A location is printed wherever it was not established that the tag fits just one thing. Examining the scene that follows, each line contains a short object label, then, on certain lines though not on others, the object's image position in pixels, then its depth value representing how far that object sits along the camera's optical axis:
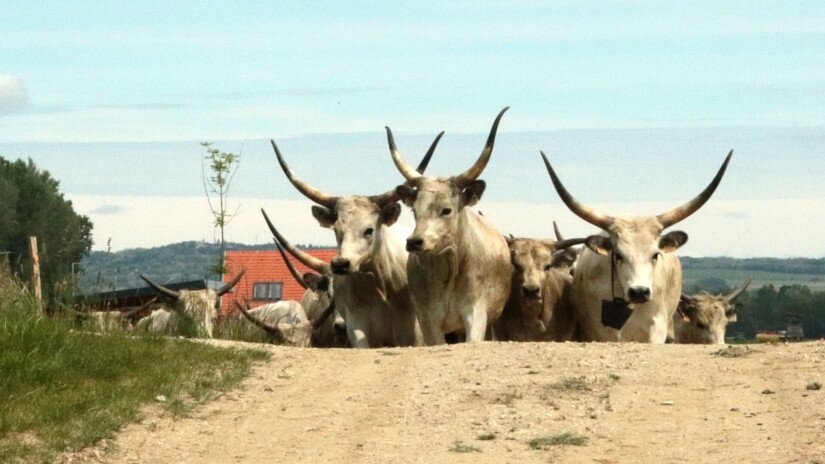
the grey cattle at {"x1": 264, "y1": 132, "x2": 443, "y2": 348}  17.97
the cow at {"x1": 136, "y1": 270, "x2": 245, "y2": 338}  16.75
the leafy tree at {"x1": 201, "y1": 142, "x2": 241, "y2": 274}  25.69
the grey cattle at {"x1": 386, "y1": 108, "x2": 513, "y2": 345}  17.23
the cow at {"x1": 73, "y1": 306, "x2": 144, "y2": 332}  15.18
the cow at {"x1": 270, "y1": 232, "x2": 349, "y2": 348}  19.57
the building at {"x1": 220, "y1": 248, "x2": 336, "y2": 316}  53.30
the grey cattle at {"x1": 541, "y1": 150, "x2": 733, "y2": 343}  17.09
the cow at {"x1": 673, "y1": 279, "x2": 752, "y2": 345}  23.34
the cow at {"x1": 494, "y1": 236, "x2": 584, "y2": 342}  18.00
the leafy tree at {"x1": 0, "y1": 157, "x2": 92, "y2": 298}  73.56
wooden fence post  18.38
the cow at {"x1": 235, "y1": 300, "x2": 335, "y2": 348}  19.45
